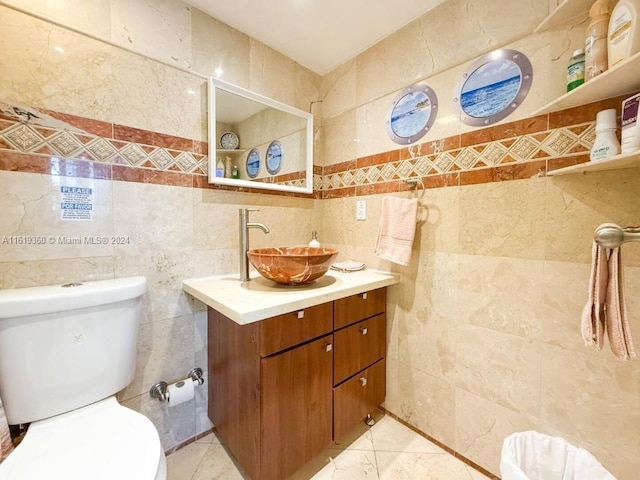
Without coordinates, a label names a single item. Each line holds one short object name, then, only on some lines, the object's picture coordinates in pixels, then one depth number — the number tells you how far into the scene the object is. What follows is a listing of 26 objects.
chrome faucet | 1.28
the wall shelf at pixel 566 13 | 0.86
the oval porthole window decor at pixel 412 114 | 1.33
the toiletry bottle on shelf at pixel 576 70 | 0.86
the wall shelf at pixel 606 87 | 0.68
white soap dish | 1.57
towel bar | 0.70
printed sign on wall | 1.01
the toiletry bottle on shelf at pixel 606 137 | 0.80
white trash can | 0.86
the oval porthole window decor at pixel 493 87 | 1.06
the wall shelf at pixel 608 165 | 0.72
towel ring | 1.36
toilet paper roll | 1.19
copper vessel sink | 1.11
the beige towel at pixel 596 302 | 0.75
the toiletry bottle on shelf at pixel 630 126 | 0.71
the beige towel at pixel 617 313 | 0.72
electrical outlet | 1.65
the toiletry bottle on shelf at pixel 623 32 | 0.68
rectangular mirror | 1.37
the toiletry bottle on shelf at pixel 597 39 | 0.78
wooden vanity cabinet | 0.98
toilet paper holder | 1.21
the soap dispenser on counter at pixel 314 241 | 1.65
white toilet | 0.69
